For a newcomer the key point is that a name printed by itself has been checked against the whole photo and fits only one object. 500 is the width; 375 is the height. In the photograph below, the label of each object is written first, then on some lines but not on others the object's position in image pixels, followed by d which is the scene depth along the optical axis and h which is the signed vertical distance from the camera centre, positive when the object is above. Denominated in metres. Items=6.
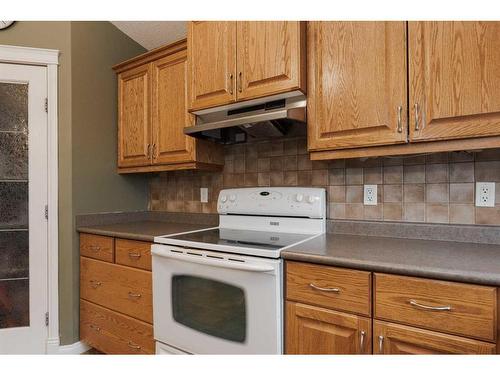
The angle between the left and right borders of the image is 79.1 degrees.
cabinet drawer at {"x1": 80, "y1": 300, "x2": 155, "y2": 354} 1.75 -0.90
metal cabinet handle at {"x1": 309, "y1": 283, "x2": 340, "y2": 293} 1.13 -0.39
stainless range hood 1.52 +0.36
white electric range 1.27 -0.41
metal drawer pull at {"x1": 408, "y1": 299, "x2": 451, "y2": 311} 0.95 -0.39
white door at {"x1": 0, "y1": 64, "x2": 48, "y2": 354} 1.96 -0.13
